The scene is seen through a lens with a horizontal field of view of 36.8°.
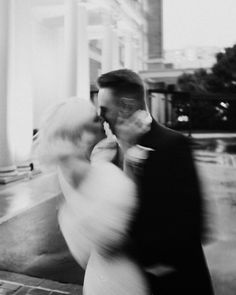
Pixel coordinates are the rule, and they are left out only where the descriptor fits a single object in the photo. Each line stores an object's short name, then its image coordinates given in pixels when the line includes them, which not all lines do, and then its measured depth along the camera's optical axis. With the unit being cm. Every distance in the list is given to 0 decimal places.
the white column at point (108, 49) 1813
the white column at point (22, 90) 1027
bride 137
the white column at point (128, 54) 2477
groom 143
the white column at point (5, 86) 959
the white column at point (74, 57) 1309
